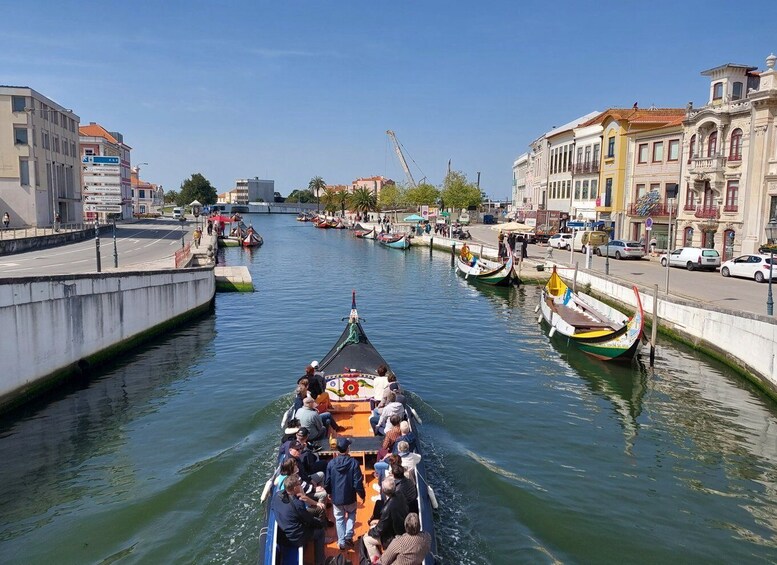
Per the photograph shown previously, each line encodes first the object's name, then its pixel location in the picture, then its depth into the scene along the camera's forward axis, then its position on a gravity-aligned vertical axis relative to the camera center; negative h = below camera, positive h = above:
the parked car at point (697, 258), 36.88 -2.28
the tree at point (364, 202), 138.25 +1.73
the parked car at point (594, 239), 49.68 -1.76
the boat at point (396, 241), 76.88 -3.79
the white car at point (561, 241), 55.62 -2.21
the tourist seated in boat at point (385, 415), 12.55 -4.10
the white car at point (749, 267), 31.66 -2.41
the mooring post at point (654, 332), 22.86 -4.29
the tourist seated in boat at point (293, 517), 8.46 -4.16
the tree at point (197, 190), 178.00 +4.09
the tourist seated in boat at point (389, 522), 8.56 -4.26
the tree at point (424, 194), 120.19 +3.34
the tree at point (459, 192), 100.06 +3.25
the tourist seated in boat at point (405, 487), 8.87 -3.99
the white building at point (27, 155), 53.25 +3.88
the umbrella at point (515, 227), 57.47 -1.19
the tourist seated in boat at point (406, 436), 10.96 -4.01
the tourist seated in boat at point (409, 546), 7.69 -4.11
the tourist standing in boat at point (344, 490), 9.20 -4.12
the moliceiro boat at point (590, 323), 22.28 -4.40
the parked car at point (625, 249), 44.50 -2.26
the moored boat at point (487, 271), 42.88 -4.18
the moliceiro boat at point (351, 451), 8.71 -4.54
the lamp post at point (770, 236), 20.95 -0.59
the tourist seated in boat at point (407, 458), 9.87 -3.95
